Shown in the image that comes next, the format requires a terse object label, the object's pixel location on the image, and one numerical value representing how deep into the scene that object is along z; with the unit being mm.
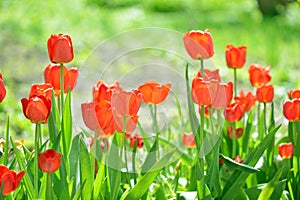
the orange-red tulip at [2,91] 3392
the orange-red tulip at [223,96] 3684
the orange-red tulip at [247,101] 4616
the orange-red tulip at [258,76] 4461
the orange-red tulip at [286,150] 3968
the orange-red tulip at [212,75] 3985
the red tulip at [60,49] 3427
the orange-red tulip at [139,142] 4251
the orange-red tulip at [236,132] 4359
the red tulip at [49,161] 3075
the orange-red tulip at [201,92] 3427
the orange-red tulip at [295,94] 3968
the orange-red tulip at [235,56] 4322
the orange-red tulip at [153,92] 3704
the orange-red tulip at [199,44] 3843
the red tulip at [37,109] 3086
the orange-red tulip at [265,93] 4211
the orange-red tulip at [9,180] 3000
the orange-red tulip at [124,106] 3306
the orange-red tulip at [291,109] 3836
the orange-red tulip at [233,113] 4234
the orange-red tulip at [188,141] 4454
